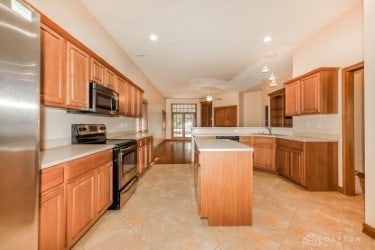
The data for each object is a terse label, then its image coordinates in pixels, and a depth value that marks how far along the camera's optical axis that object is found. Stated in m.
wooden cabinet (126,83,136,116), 4.30
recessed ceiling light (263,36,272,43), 3.84
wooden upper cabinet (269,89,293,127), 6.38
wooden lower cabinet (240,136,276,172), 4.66
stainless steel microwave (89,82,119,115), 2.59
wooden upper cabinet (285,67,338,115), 3.42
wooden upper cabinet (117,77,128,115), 3.79
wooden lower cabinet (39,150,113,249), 1.45
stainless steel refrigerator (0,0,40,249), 1.11
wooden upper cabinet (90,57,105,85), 2.65
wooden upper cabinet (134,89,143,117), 4.91
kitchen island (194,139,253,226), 2.23
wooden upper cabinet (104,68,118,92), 3.11
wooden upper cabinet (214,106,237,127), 10.03
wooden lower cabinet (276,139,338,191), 3.41
